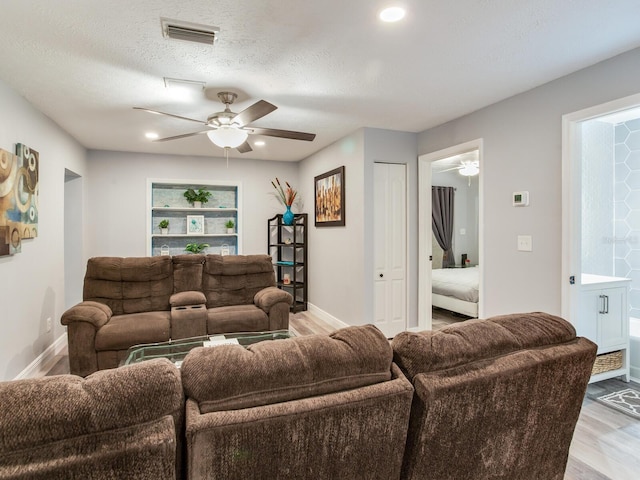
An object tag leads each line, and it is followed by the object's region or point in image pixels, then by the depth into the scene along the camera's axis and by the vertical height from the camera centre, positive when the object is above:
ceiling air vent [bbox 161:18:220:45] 2.04 +1.20
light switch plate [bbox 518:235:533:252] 3.02 -0.06
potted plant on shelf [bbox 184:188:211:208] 5.73 +0.65
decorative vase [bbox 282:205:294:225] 5.70 +0.32
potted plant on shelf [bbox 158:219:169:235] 5.66 +0.17
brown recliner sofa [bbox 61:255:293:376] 3.05 -0.67
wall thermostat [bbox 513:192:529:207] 3.04 +0.32
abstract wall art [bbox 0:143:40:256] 2.72 +0.33
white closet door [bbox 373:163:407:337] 4.30 -0.12
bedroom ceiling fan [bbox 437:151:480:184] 5.86 +1.22
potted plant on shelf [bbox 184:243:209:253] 5.62 -0.16
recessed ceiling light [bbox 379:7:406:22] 1.91 +1.21
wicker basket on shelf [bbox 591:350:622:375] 2.96 -1.06
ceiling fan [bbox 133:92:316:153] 2.94 +0.94
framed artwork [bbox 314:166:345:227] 4.62 +0.53
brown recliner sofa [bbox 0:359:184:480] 0.75 -0.42
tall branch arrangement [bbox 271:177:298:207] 6.07 +0.77
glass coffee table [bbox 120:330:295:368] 2.51 -0.82
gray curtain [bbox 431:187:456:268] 7.16 +0.33
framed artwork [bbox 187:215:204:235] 5.83 +0.20
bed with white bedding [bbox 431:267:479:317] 4.80 -0.77
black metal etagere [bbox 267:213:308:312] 5.79 -0.29
